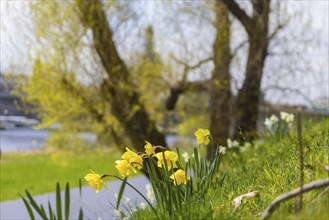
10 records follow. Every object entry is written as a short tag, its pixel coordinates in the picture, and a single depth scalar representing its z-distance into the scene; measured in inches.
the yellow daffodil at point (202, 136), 90.6
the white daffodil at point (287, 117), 150.1
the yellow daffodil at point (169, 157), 87.1
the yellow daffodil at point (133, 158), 84.6
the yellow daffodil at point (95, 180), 80.7
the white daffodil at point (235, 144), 143.8
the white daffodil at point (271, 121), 148.9
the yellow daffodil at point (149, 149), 86.1
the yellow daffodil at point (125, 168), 84.3
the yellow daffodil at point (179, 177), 84.9
